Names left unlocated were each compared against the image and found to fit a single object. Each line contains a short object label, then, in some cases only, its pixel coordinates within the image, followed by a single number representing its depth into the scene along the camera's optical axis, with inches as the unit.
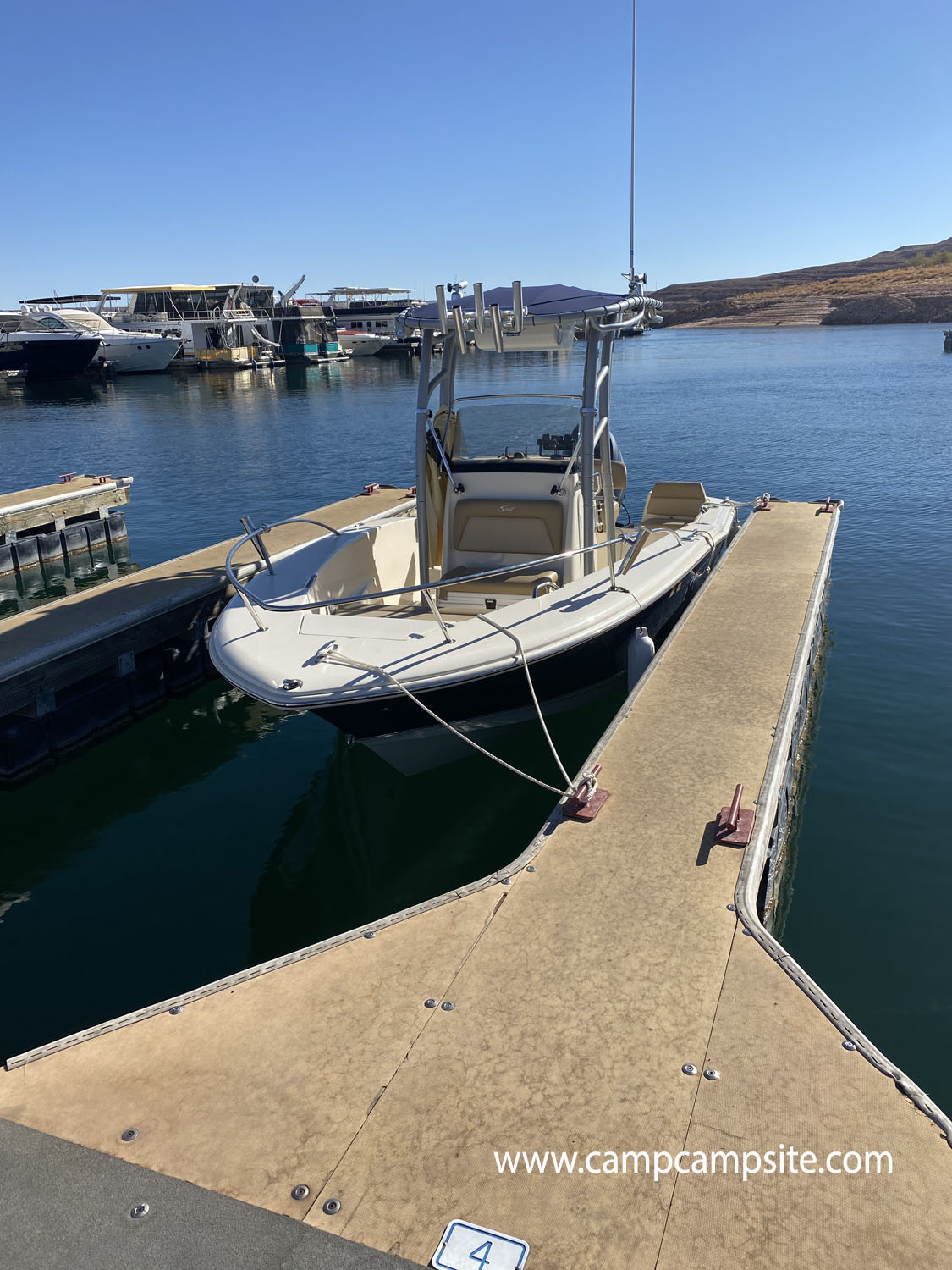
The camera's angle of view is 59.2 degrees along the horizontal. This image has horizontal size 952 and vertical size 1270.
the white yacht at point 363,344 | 3427.7
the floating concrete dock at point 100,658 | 378.9
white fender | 344.5
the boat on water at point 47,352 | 2551.7
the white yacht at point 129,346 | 2738.4
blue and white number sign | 122.5
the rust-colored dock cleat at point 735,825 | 216.5
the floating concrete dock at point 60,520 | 680.7
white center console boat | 288.4
